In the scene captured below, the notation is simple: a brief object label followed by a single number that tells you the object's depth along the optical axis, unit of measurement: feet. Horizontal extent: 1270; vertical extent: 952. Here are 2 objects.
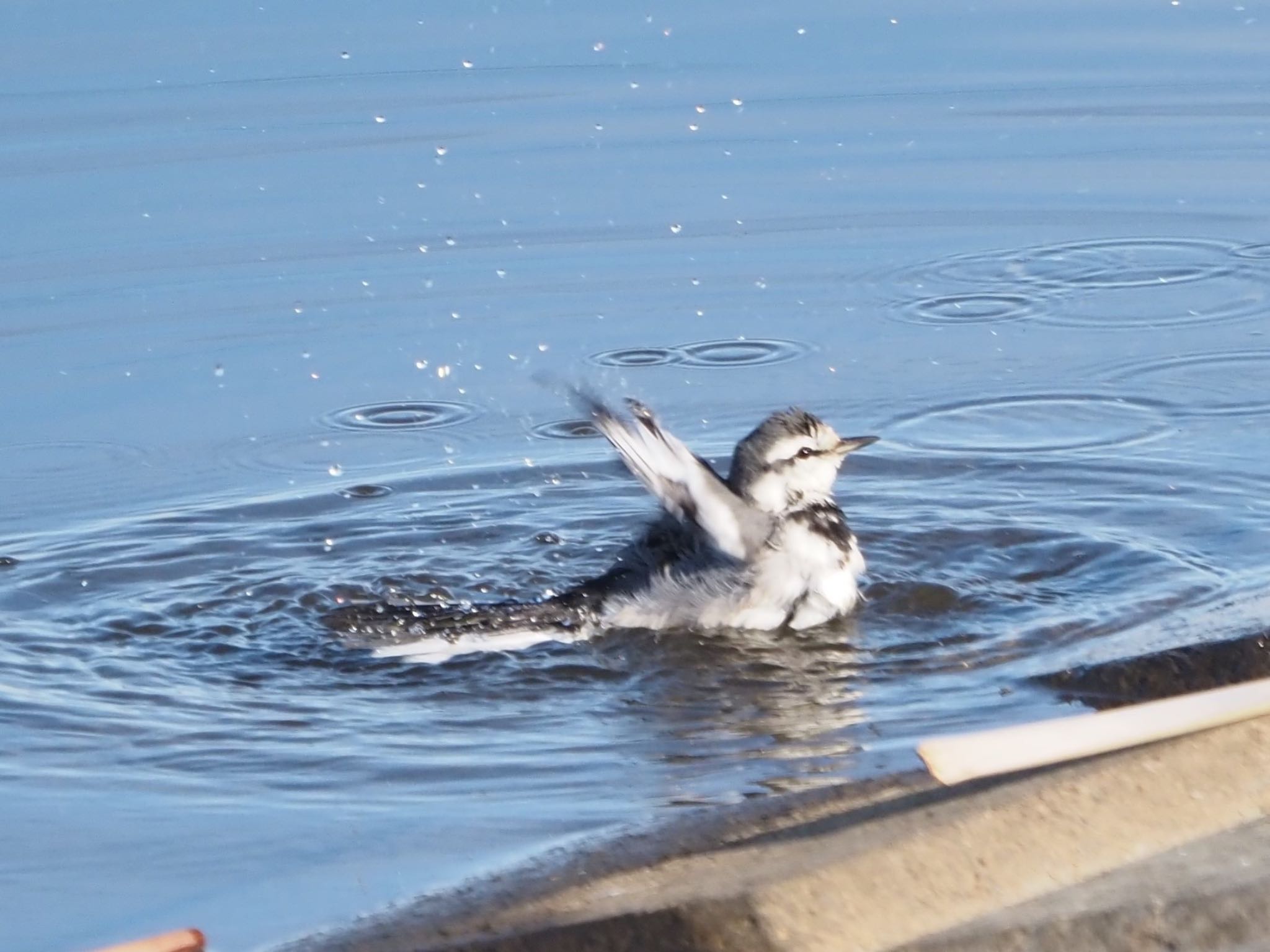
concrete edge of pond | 28.04
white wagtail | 45.68
